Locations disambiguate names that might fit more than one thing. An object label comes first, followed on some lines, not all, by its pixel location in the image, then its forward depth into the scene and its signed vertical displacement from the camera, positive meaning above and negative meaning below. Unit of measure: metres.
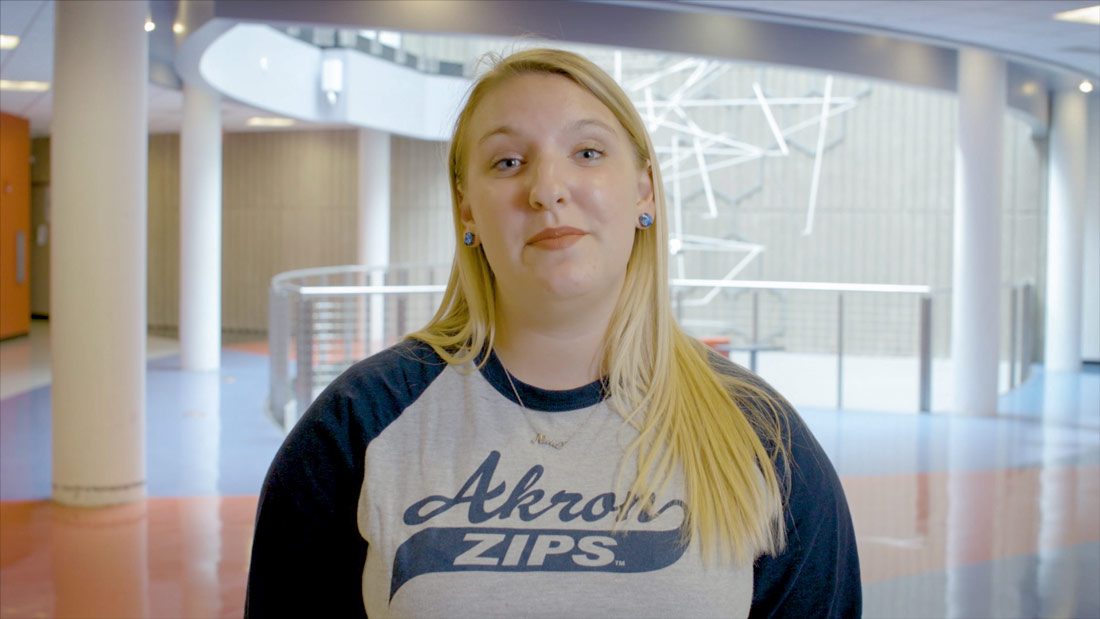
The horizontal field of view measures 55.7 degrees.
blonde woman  1.16 -0.20
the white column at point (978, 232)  7.35 +0.36
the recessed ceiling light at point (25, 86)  9.41 +1.73
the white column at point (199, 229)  9.39 +0.42
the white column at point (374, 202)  11.75 +0.85
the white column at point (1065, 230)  8.05 +0.41
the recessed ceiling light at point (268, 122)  12.22 +1.85
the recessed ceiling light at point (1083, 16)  5.75 +1.50
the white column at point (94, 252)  4.45 +0.10
